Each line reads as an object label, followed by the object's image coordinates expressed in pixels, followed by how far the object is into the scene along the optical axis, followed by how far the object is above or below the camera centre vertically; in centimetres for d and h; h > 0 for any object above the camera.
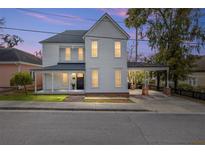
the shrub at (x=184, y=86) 1663 -141
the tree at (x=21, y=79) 1241 -25
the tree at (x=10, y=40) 2960 +781
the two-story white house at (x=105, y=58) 1276 +163
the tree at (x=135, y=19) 1632 +678
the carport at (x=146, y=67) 1380 +84
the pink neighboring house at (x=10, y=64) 1588 +141
